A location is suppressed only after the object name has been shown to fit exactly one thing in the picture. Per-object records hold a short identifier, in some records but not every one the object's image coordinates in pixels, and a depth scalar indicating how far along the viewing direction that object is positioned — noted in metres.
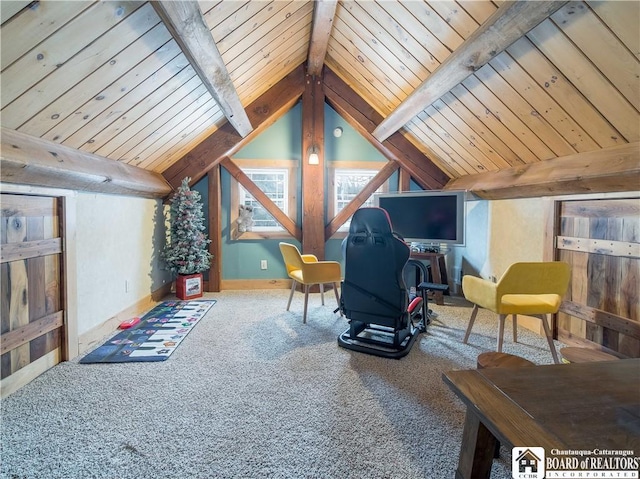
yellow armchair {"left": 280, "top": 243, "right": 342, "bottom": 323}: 3.22
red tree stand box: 4.13
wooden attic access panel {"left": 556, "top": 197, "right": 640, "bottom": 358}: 2.28
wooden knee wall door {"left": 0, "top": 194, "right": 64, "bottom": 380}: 1.93
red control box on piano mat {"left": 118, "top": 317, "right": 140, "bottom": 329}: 3.07
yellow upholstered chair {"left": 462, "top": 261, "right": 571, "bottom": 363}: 2.29
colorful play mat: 2.47
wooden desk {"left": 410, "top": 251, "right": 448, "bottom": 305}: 4.02
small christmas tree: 4.05
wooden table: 0.92
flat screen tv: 3.77
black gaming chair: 2.44
